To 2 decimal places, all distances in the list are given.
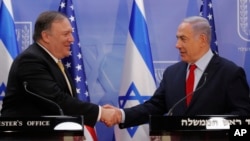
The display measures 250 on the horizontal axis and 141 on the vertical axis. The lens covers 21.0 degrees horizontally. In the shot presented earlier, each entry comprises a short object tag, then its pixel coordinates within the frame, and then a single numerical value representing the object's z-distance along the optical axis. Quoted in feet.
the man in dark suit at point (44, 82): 18.42
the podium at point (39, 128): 13.53
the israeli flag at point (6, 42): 24.30
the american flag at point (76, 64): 24.78
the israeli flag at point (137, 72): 24.57
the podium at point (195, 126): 13.95
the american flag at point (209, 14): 25.33
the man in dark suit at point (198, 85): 19.48
